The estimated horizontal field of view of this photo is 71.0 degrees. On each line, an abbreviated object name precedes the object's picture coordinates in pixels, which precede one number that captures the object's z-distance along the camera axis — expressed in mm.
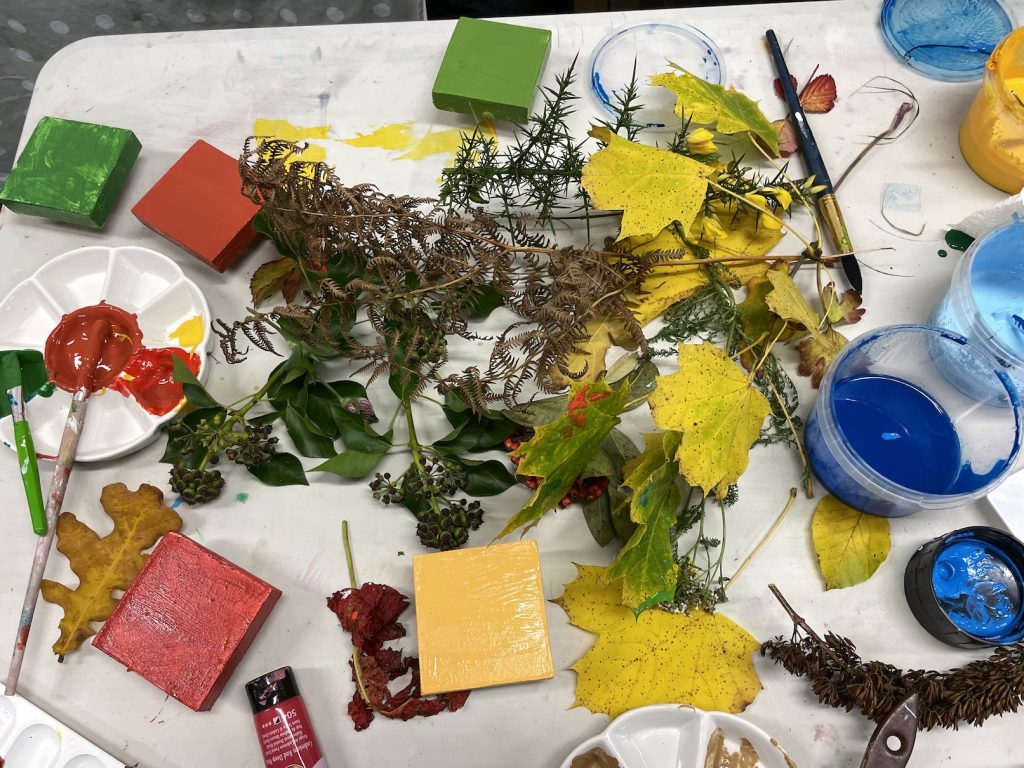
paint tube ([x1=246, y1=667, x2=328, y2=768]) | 792
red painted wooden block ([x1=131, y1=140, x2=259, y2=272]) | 961
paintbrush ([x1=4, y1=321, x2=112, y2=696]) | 831
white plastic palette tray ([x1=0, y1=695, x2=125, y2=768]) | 807
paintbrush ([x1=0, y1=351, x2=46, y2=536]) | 868
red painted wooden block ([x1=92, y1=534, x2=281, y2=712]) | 806
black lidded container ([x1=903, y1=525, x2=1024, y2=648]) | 808
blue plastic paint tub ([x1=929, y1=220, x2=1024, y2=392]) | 868
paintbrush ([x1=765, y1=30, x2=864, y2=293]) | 959
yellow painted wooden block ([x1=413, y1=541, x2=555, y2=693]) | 800
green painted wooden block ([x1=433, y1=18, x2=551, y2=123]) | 1011
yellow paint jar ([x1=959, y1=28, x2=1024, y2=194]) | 939
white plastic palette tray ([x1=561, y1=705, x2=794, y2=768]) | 780
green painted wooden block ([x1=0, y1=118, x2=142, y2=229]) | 979
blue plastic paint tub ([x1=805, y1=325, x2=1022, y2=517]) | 843
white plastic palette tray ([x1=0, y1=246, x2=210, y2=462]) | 915
